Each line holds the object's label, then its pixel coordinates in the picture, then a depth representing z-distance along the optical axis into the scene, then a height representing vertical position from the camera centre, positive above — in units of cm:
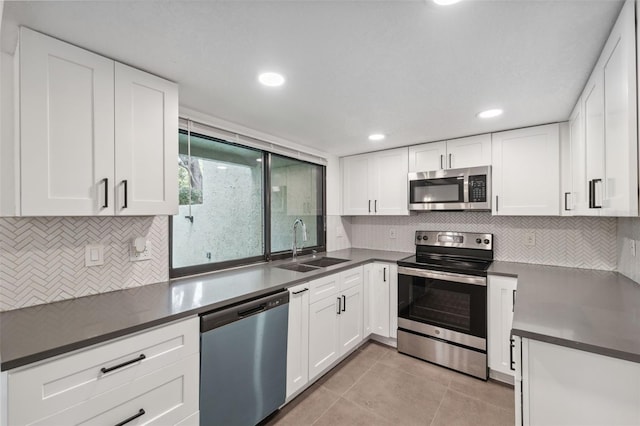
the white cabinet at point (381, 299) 287 -89
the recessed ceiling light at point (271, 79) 155 +76
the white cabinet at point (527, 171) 236 +36
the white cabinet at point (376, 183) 317 +35
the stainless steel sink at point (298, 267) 246 -49
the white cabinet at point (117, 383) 100 -68
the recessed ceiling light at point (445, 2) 101 +76
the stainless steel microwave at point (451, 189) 264 +23
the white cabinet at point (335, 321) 222 -94
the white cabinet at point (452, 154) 267 +59
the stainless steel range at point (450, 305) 236 -82
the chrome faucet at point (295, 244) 294 -33
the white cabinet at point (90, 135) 121 +38
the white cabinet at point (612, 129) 103 +37
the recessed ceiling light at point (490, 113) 207 +74
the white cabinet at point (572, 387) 102 -67
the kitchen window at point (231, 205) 215 +7
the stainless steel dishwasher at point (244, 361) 150 -87
